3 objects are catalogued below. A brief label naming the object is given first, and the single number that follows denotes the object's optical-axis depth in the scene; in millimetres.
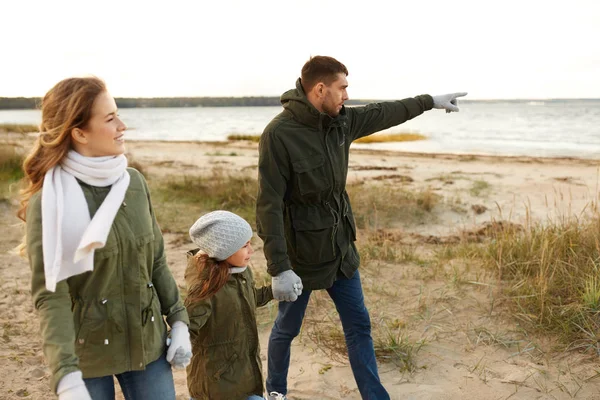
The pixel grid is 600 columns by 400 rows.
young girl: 2482
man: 2887
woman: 1740
